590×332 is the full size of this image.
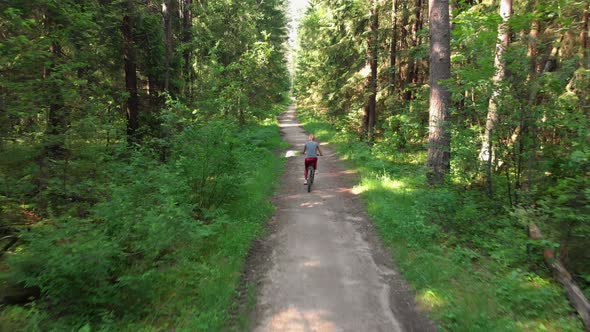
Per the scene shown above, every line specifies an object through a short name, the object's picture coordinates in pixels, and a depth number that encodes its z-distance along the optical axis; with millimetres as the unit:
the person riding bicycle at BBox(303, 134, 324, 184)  11078
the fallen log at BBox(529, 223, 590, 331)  4047
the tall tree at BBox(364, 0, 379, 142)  16281
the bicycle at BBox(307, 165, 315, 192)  10969
